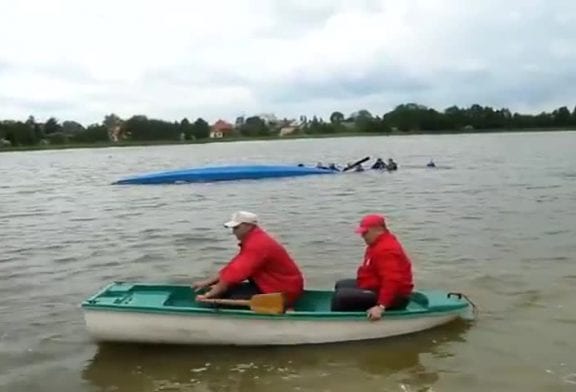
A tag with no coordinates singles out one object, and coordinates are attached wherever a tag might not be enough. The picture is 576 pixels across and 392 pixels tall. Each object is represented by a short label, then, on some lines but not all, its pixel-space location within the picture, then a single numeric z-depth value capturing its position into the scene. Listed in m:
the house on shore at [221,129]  151.12
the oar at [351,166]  42.63
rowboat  9.13
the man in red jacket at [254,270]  9.25
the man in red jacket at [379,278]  9.37
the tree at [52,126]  133.12
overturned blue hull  37.66
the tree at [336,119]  153.12
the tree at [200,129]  140.48
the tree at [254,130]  147.62
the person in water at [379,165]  44.45
